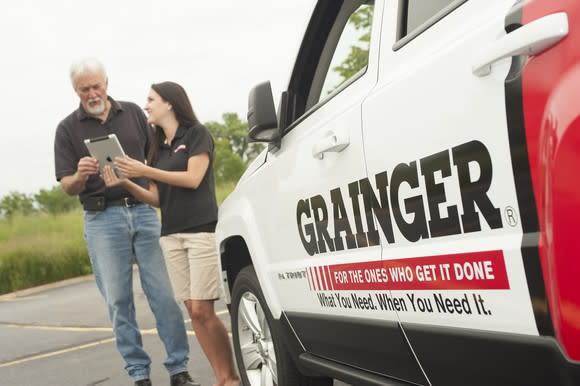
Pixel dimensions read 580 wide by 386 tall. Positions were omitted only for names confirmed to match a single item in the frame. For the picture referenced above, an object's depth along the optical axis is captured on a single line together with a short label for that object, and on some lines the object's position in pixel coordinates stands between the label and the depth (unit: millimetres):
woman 4773
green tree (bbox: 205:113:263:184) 80188
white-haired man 5148
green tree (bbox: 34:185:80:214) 106688
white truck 1685
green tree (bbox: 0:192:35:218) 102938
